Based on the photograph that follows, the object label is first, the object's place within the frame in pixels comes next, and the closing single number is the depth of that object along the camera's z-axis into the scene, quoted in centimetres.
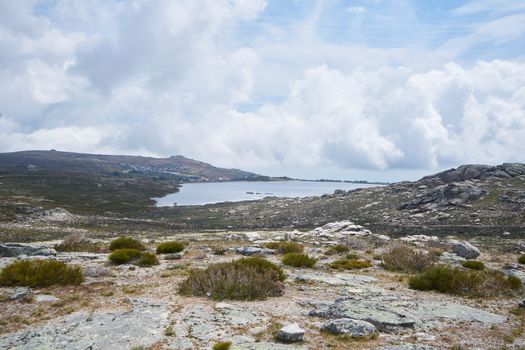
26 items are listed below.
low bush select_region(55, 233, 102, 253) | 2305
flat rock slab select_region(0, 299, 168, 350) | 854
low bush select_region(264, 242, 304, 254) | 2334
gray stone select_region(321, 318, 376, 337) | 949
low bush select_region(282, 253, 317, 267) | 1877
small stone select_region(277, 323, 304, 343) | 893
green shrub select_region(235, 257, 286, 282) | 1460
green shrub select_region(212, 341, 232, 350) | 829
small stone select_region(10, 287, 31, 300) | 1159
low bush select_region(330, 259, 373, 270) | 1888
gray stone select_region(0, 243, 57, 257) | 1919
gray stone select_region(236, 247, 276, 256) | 2202
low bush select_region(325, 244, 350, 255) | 2355
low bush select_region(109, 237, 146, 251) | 2322
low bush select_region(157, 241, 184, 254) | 2223
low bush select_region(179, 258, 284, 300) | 1249
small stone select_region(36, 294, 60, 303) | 1158
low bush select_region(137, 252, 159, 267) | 1791
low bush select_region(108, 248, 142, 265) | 1823
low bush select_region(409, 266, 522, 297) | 1462
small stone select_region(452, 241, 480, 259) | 2469
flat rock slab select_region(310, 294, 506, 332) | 1048
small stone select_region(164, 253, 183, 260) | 2030
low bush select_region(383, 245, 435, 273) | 1897
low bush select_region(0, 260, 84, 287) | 1303
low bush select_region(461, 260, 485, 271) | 1964
